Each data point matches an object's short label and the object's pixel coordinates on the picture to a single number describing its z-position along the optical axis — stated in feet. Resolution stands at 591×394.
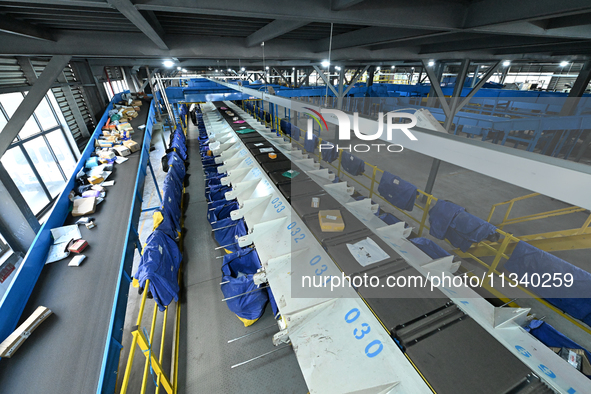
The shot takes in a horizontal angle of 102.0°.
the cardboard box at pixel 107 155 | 18.67
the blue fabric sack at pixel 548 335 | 9.98
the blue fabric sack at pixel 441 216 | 15.55
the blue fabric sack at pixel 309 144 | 33.30
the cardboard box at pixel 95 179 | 15.39
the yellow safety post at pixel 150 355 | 7.80
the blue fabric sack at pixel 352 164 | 23.88
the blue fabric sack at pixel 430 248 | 13.33
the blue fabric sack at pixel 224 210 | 18.24
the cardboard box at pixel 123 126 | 24.51
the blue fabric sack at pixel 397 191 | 18.67
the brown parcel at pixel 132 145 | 20.49
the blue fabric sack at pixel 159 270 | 10.27
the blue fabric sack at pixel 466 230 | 14.10
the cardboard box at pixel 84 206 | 12.80
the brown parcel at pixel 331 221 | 10.47
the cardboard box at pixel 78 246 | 10.36
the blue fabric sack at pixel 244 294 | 12.20
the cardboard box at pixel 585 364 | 8.64
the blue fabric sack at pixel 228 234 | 17.04
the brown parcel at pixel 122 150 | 19.79
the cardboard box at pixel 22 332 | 6.98
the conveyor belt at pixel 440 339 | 5.64
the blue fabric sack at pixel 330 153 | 29.45
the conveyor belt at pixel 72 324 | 6.70
